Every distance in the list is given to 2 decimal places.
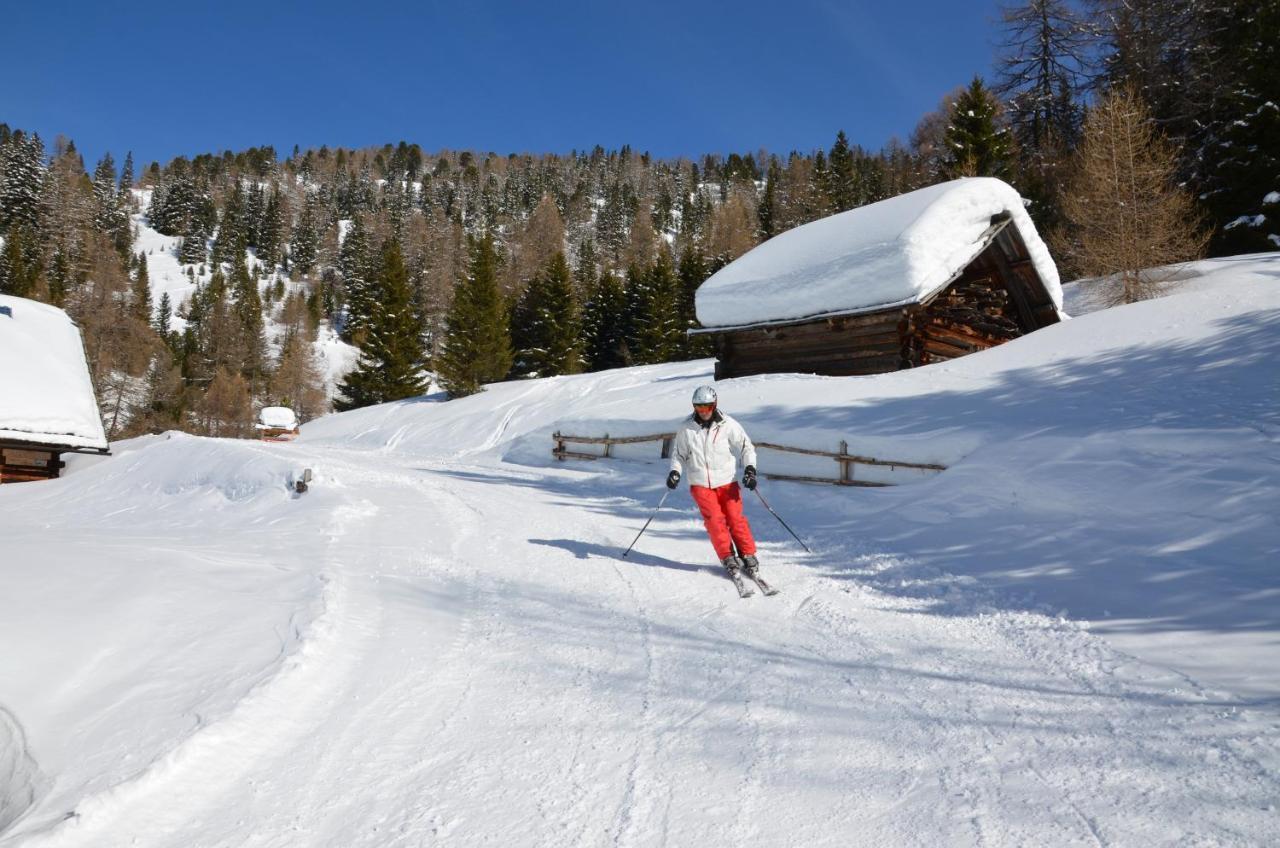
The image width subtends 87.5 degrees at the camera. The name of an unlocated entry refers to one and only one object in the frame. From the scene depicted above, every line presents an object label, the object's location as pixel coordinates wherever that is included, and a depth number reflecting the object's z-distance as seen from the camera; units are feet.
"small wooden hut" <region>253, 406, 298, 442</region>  116.26
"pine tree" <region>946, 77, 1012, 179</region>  110.32
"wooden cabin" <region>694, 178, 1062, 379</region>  52.11
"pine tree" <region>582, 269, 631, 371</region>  156.97
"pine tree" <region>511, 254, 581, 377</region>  135.54
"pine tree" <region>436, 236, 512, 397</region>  112.27
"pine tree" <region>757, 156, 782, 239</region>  173.39
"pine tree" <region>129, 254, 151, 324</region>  192.78
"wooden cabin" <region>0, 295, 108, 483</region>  59.77
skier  21.38
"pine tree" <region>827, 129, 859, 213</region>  174.60
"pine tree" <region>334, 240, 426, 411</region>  131.64
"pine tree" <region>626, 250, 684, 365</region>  139.23
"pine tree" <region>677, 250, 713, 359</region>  146.92
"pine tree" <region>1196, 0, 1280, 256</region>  79.77
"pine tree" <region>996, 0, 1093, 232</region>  107.14
